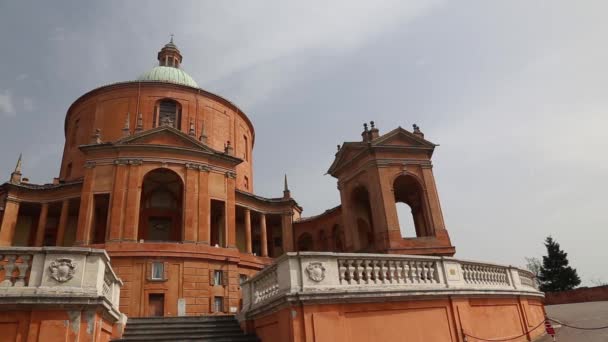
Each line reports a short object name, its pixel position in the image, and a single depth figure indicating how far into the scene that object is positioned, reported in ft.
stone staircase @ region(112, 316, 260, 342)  39.14
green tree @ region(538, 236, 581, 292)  143.13
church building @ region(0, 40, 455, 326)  69.05
